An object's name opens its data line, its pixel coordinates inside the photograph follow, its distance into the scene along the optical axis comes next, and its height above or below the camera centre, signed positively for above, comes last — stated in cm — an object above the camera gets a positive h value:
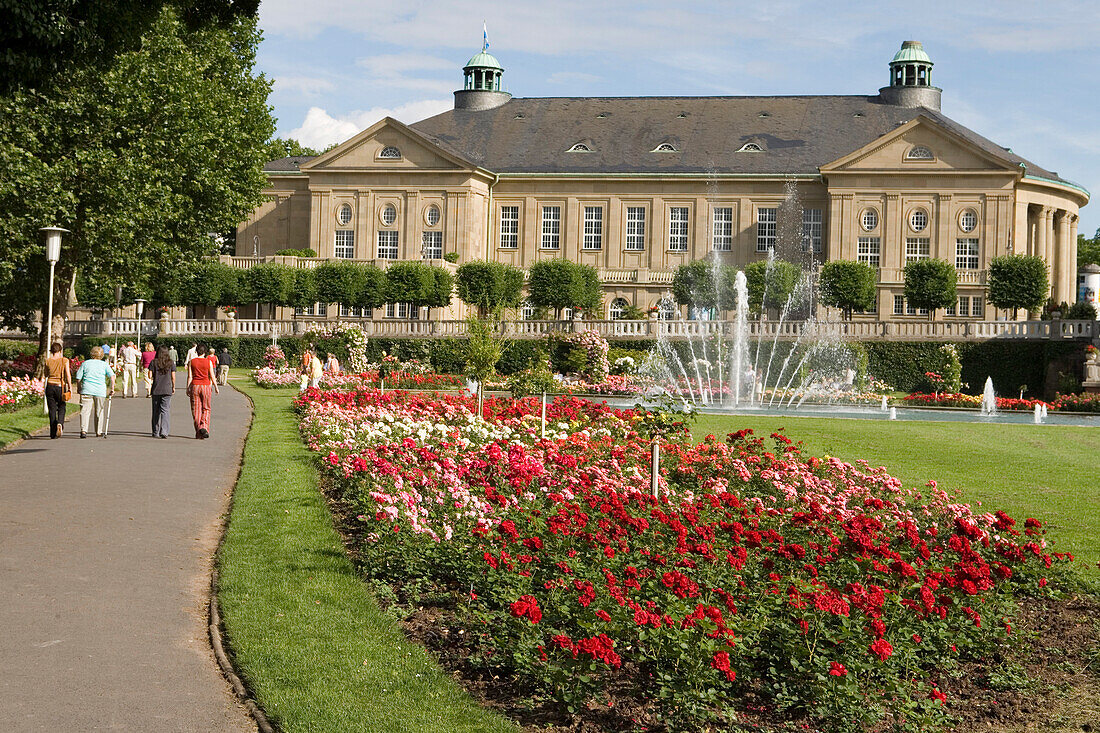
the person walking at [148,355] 3912 +15
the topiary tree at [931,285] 5472 +387
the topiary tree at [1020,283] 5484 +403
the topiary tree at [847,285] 5562 +385
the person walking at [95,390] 2009 -50
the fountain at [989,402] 3309 -70
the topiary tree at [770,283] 5912 +413
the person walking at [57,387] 2030 -47
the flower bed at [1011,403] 3384 -73
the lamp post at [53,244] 2455 +221
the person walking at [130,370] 3203 -27
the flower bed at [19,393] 2513 -74
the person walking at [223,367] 3878 -18
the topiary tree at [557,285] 5803 +376
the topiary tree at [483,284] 5734 +371
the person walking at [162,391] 2052 -50
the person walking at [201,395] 2069 -56
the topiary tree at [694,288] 6059 +396
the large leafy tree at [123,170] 3183 +506
